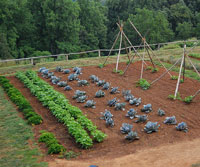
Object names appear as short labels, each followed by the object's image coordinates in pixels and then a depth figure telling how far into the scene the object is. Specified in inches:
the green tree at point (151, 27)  1934.1
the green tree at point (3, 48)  1526.8
